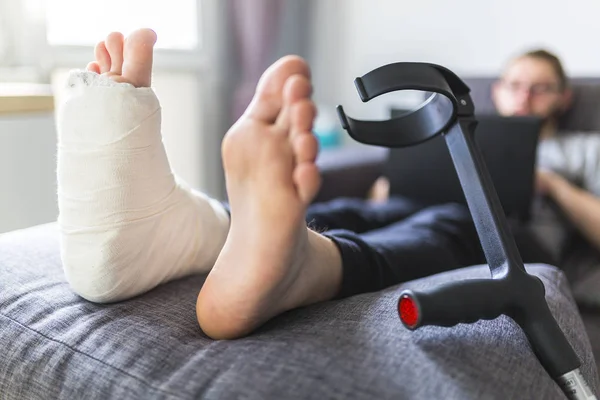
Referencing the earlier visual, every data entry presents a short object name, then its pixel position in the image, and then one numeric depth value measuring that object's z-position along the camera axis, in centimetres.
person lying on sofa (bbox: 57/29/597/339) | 55
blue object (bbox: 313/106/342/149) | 222
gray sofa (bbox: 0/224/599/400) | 49
